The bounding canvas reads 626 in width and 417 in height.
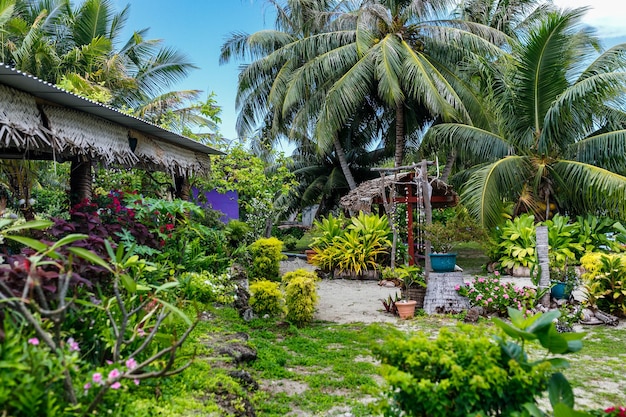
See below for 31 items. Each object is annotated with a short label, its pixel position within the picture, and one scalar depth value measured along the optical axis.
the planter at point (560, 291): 7.52
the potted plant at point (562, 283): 7.50
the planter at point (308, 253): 14.59
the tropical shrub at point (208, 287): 5.69
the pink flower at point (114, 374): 2.02
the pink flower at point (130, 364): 2.18
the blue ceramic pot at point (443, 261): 7.59
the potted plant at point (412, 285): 7.74
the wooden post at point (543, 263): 7.23
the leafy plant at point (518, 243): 11.22
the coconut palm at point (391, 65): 14.13
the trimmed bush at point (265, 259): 9.16
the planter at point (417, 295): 7.77
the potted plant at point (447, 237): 7.59
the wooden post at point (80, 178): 6.30
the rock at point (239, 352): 4.34
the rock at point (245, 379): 3.83
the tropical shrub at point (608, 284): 7.16
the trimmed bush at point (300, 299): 6.51
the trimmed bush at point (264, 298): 6.65
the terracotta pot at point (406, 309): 7.24
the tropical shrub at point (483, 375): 2.18
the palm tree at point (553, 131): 11.05
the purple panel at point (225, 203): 16.78
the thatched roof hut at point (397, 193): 10.52
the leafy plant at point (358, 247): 11.68
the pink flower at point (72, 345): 2.19
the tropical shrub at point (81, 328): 2.00
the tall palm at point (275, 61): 17.28
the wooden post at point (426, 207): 8.20
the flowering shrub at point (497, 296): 6.99
